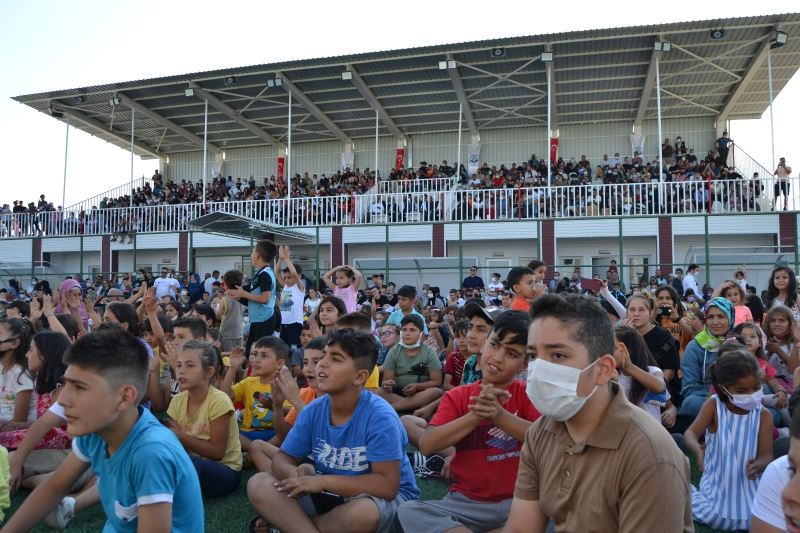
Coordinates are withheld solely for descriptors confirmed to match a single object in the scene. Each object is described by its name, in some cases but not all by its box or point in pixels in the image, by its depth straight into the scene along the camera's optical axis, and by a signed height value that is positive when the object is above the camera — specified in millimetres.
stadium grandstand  17672 +5157
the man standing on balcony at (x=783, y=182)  17516 +2790
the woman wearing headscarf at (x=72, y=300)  7242 -159
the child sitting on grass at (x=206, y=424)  4316 -946
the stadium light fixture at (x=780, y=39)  17031 +6498
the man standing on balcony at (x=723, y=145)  22391 +4868
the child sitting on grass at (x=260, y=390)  5297 -867
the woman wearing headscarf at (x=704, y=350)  5629 -580
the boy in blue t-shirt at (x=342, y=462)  3350 -958
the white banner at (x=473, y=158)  25925 +5113
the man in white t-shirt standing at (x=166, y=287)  15223 -29
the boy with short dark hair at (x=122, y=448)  2424 -631
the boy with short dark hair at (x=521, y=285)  6582 +2
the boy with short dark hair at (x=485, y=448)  3238 -835
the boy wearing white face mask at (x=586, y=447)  1912 -515
